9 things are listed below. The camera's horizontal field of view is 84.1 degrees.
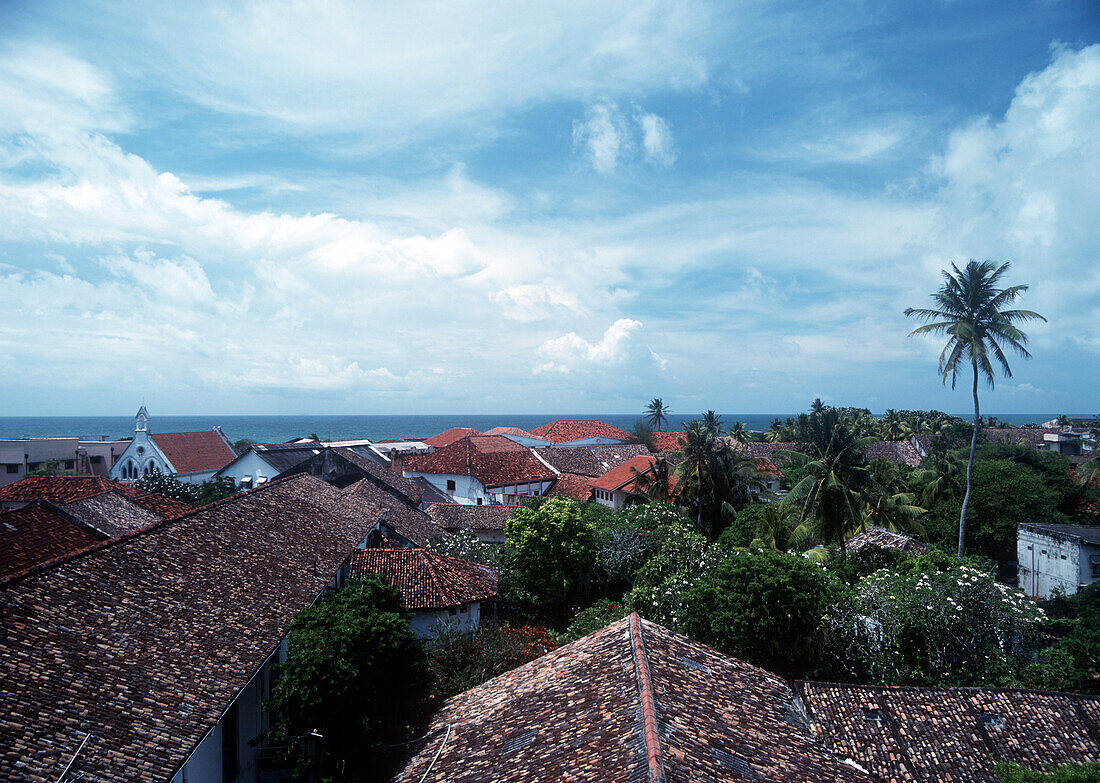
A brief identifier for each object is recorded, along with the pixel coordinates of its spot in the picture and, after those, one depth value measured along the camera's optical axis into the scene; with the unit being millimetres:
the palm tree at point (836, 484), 28156
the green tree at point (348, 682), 13016
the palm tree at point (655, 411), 116250
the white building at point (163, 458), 58594
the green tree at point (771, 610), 17391
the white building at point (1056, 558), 30531
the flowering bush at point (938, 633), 17500
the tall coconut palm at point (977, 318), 29625
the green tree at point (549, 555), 30562
